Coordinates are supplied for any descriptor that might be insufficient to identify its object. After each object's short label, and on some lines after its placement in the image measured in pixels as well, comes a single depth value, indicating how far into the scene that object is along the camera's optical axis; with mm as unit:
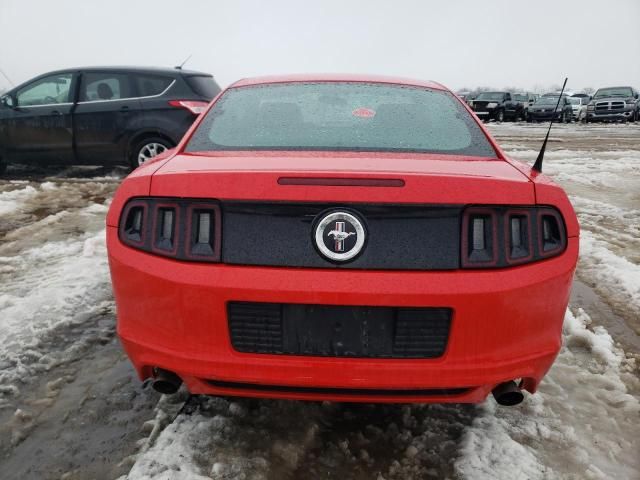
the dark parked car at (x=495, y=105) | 29156
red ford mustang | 1738
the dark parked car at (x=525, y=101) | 30934
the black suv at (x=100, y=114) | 7770
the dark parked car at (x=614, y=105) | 27297
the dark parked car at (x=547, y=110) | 29109
